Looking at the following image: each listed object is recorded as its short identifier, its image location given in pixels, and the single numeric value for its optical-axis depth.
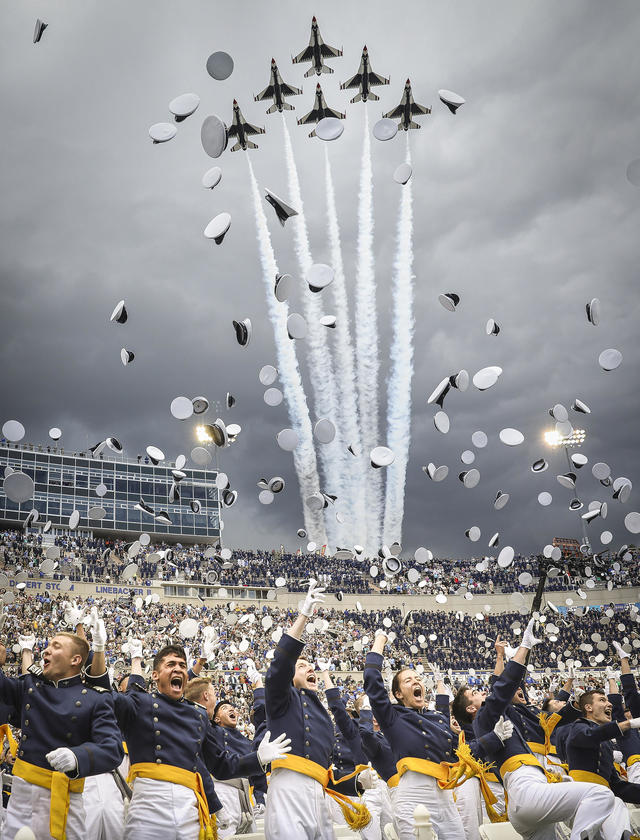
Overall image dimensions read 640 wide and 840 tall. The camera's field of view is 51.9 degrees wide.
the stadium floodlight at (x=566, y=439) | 57.97
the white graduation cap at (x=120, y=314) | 15.91
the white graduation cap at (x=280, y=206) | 13.25
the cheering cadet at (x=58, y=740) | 4.15
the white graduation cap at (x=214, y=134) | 12.81
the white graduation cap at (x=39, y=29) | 14.30
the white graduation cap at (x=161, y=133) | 14.07
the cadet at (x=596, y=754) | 6.03
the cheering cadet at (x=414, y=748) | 5.58
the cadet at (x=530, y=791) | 4.98
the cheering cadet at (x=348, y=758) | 5.95
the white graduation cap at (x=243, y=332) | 15.46
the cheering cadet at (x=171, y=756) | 4.31
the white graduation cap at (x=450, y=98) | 16.48
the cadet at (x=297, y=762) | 4.70
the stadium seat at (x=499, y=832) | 5.75
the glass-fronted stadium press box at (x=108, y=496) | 61.22
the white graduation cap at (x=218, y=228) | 13.11
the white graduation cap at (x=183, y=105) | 13.51
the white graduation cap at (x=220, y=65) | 13.54
